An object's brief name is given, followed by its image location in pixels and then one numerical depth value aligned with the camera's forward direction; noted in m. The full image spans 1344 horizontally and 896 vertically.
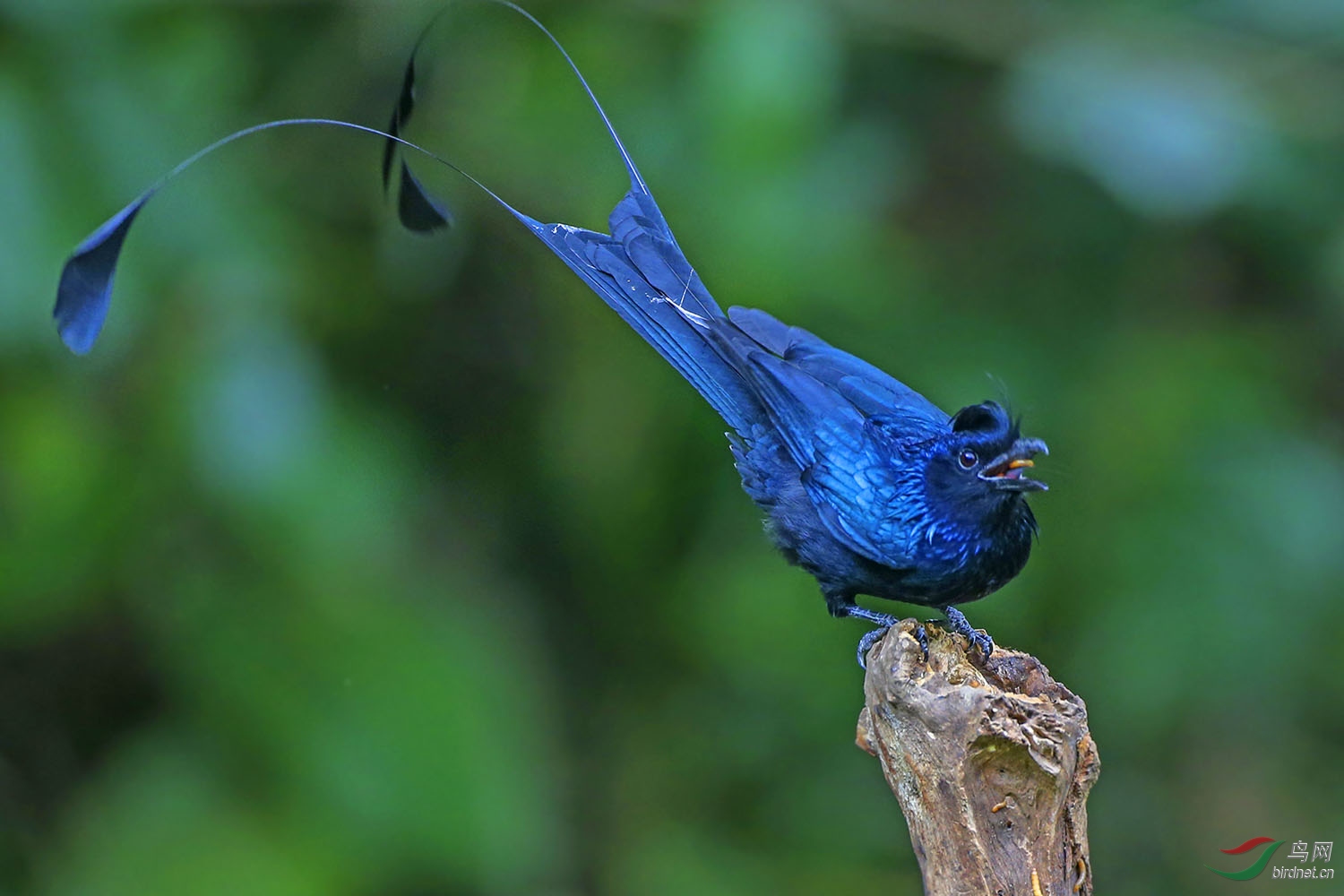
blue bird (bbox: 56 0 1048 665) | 9.54
